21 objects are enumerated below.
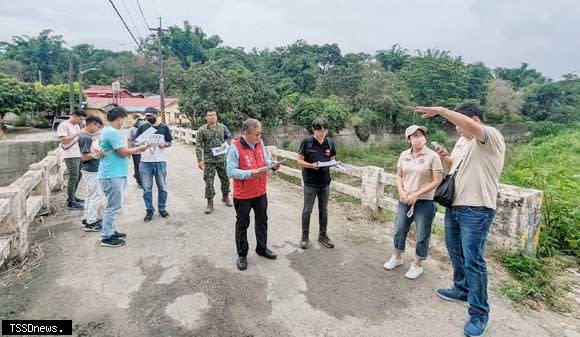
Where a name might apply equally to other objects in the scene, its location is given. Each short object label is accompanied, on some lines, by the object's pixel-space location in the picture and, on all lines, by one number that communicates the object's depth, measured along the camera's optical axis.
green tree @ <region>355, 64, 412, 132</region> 24.48
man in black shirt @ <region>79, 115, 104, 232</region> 4.35
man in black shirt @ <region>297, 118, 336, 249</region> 3.79
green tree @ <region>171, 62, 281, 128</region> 16.42
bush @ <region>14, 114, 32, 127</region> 29.47
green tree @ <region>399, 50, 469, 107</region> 28.56
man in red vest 3.33
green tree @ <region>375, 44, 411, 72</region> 43.75
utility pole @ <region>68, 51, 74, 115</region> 21.93
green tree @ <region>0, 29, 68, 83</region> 52.03
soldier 5.21
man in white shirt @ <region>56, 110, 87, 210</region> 5.20
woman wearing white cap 3.11
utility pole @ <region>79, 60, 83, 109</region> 26.54
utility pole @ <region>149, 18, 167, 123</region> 20.30
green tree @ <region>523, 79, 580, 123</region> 30.66
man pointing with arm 2.45
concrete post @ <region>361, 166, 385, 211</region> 5.05
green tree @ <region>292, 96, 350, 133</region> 19.92
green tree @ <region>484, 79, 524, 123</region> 30.22
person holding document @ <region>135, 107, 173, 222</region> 4.74
